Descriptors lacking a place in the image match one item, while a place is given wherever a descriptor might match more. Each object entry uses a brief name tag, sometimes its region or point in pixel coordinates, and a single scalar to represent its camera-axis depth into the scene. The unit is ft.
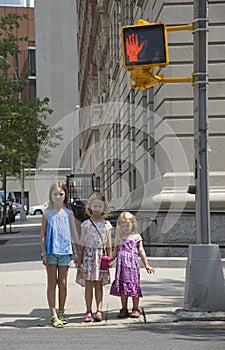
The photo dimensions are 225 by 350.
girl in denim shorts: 28.58
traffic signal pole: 28.76
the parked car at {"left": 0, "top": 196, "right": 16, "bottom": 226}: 113.50
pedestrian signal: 28.25
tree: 84.12
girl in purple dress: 29.43
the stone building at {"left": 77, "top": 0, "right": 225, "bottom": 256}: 49.26
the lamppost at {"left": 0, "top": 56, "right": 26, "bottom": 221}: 167.84
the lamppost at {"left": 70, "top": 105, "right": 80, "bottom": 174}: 219.20
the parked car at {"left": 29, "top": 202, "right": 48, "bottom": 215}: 218.79
